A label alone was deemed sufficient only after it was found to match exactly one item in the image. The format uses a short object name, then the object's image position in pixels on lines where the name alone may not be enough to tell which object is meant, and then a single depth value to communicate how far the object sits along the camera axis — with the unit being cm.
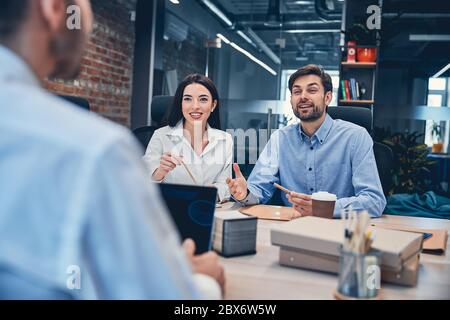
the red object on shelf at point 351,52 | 489
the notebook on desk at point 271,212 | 174
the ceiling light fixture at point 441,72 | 550
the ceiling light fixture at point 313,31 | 599
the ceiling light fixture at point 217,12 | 608
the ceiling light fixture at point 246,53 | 604
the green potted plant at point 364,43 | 487
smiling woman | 255
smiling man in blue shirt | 228
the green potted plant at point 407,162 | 482
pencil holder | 94
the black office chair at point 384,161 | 247
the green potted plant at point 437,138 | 538
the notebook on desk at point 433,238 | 136
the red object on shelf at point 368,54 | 489
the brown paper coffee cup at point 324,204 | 159
